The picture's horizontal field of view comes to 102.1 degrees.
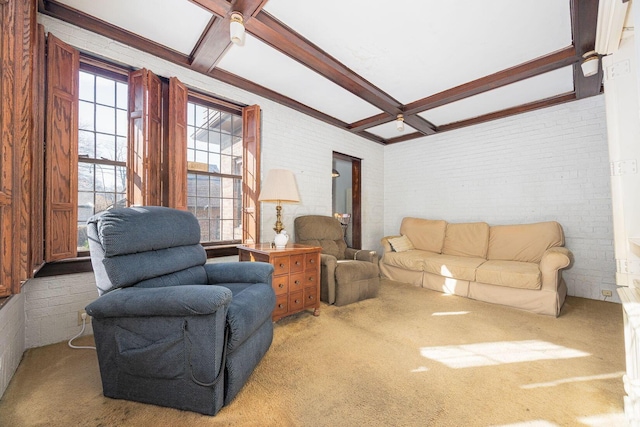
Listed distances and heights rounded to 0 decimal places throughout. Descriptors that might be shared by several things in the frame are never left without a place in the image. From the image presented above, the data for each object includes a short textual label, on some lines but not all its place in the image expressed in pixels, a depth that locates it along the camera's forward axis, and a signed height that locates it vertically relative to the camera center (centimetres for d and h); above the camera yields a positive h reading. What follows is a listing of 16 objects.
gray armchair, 294 -57
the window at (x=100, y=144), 221 +67
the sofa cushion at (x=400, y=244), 414 -44
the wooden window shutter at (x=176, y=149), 242 +67
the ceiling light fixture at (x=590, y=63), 228 +137
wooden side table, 239 -54
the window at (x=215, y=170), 286 +56
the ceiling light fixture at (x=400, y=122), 368 +136
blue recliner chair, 130 -58
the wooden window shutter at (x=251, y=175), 305 +52
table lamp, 267 +30
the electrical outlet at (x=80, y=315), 209 -77
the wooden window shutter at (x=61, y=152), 188 +51
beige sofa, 272 -59
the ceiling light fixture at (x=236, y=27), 184 +137
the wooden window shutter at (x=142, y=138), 226 +72
